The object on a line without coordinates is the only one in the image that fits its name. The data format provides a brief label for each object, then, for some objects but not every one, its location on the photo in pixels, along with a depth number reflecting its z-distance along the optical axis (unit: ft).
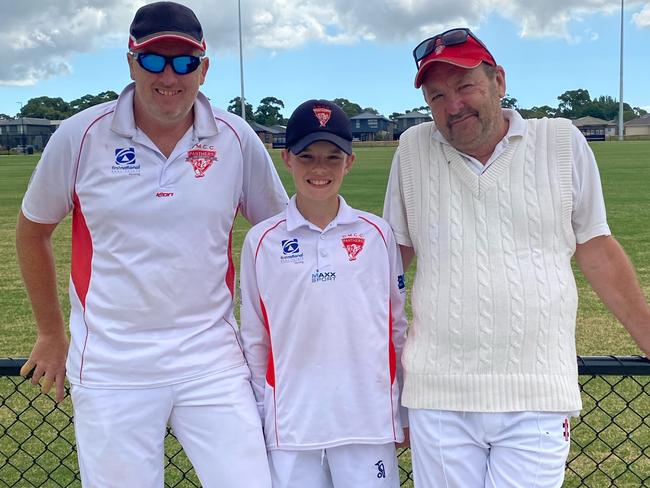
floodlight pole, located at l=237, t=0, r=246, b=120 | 220.23
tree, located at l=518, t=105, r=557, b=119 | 254.68
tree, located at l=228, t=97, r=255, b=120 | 294.09
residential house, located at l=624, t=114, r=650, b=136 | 324.19
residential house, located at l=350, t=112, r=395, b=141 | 352.26
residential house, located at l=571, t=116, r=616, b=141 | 316.89
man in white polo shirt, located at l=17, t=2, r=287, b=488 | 8.39
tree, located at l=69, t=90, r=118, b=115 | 282.77
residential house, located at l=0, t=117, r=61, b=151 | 295.64
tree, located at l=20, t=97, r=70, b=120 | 346.66
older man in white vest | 8.04
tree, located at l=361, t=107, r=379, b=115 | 382.22
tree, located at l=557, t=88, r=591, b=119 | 372.38
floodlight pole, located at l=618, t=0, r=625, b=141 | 247.50
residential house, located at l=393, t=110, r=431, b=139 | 356.38
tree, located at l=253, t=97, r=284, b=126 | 350.23
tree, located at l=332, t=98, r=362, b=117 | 348.26
